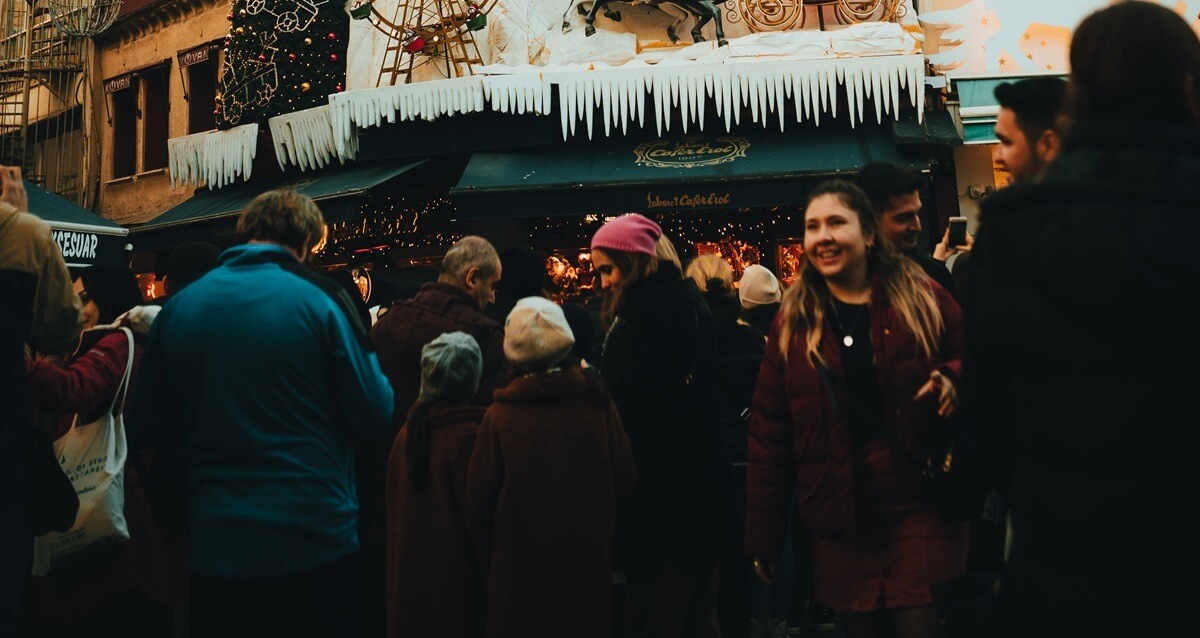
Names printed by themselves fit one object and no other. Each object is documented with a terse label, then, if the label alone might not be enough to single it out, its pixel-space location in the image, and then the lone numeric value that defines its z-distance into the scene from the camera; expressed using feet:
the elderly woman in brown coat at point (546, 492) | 13.16
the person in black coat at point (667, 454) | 14.03
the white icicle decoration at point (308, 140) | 40.81
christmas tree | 43.57
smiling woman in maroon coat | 10.07
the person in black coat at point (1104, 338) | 5.70
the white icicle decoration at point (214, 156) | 44.01
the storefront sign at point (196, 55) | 56.39
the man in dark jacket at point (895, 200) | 13.17
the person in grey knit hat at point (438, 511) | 13.78
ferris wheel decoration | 39.75
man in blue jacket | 10.36
